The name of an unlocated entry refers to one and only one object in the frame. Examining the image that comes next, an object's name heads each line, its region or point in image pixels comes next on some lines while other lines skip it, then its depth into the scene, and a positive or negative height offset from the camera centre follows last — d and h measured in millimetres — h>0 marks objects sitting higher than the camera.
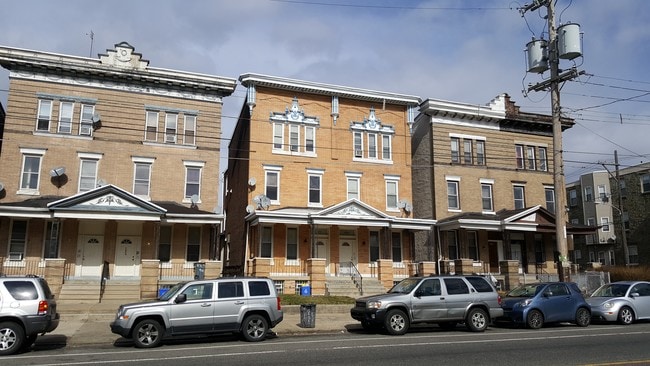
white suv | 12430 -858
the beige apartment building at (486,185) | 30875 +5677
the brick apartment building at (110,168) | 23578 +5273
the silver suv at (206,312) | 13227 -918
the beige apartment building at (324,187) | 26859 +4921
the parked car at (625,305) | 18125 -964
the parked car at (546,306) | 17078 -946
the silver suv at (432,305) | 15469 -834
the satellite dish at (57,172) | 24406 +4826
